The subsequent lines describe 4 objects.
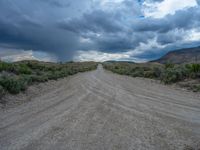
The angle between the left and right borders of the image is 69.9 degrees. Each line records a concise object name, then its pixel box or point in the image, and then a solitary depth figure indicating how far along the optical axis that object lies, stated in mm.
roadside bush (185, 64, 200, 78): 12629
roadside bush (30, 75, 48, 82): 11714
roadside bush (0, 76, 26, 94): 7895
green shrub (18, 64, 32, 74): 15310
